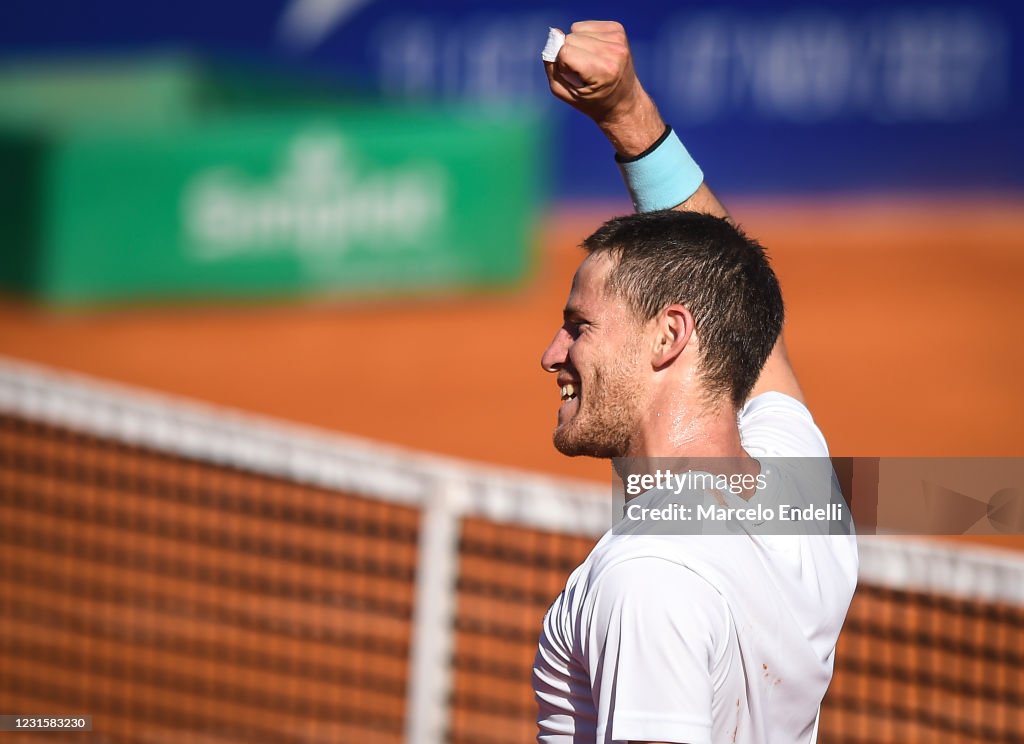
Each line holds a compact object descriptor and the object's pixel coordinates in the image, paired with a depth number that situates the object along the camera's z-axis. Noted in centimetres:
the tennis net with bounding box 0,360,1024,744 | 1038
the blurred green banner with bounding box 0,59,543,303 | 2866
